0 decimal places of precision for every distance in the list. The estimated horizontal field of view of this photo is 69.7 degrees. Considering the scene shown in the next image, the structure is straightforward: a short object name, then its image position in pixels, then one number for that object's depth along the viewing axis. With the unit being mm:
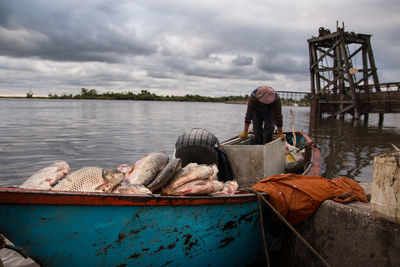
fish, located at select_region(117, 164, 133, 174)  4007
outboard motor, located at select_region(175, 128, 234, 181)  4660
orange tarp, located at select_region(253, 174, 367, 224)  3361
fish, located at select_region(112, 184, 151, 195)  2859
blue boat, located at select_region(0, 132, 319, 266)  2496
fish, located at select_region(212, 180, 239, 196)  3311
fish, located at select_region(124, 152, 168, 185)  3254
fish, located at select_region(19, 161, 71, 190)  3129
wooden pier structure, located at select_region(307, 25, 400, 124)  19844
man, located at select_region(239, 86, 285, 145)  6543
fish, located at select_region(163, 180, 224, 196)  3004
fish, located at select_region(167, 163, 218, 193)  3164
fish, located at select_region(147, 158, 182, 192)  3153
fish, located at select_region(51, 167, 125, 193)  2941
